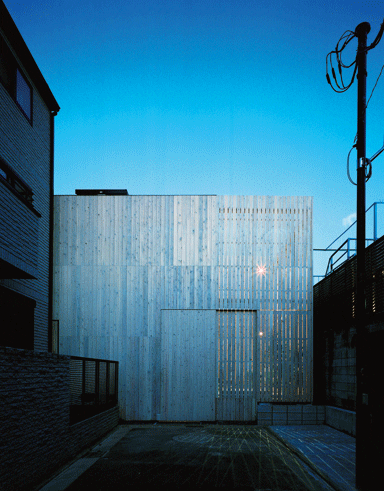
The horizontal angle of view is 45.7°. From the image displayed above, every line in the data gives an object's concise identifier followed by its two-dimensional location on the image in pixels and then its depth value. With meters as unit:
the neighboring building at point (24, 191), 10.23
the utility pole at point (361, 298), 7.30
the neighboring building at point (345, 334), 10.38
